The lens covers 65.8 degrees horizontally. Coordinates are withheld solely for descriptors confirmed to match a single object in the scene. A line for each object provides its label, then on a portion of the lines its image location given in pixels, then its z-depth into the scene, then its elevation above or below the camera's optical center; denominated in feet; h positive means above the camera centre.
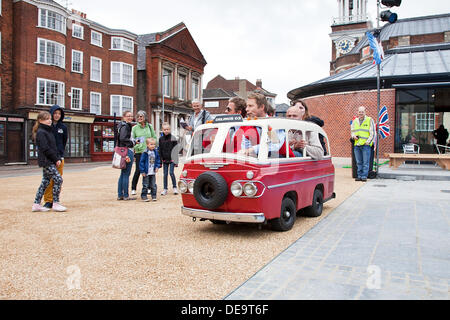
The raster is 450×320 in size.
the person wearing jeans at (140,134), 27.32 +1.44
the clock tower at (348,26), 169.07 +62.67
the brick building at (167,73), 127.24 +30.31
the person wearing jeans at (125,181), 27.17 -2.31
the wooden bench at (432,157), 45.83 -0.60
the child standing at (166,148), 30.07 +0.36
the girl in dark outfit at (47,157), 21.72 -0.32
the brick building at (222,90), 218.36 +42.66
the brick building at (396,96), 58.13 +10.50
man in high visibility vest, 38.50 +1.41
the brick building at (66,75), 82.69 +21.33
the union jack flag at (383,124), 42.63 +3.54
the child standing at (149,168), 27.43 -1.26
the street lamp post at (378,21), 42.73 +17.18
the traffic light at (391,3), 36.96 +16.00
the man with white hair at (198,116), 24.49 +2.56
